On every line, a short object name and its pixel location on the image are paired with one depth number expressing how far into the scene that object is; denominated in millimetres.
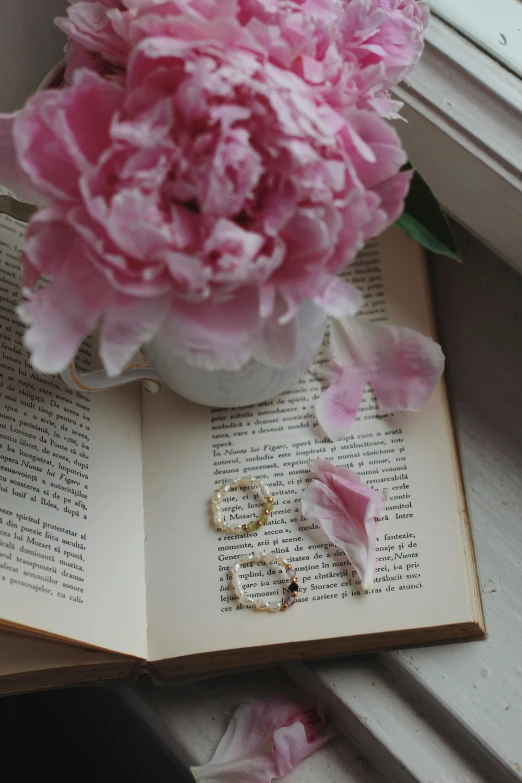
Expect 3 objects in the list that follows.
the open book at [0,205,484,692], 446
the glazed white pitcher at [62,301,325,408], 417
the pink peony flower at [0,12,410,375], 274
